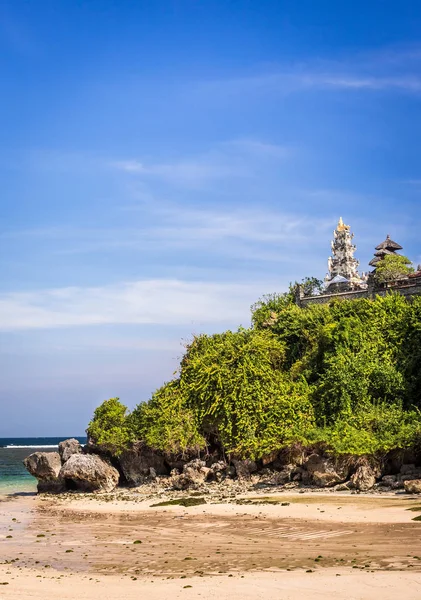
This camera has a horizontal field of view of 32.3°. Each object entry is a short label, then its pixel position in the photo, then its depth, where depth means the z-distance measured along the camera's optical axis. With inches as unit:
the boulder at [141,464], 1763.0
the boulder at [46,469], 1736.0
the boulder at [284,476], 1455.5
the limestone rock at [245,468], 1555.1
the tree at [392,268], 2314.0
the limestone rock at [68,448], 1833.2
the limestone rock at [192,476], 1553.9
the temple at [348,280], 1927.9
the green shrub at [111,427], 1765.5
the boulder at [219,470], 1595.7
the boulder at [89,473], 1678.2
